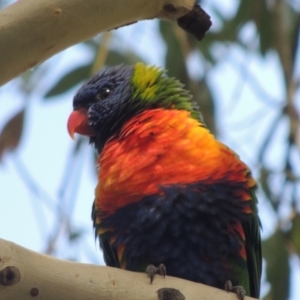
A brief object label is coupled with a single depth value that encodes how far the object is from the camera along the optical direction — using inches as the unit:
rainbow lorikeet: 170.7
